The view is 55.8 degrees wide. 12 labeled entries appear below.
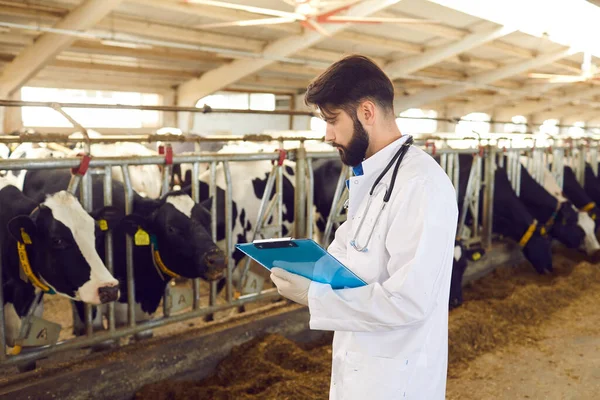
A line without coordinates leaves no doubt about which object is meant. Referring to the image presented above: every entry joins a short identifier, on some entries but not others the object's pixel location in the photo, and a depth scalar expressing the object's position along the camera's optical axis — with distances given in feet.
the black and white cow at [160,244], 11.69
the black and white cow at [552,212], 22.58
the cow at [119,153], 15.80
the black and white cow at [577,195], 25.79
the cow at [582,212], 23.35
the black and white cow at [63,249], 9.89
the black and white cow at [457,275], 16.90
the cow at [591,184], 29.48
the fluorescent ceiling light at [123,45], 34.80
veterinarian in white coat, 5.20
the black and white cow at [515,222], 21.07
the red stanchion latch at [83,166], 10.46
